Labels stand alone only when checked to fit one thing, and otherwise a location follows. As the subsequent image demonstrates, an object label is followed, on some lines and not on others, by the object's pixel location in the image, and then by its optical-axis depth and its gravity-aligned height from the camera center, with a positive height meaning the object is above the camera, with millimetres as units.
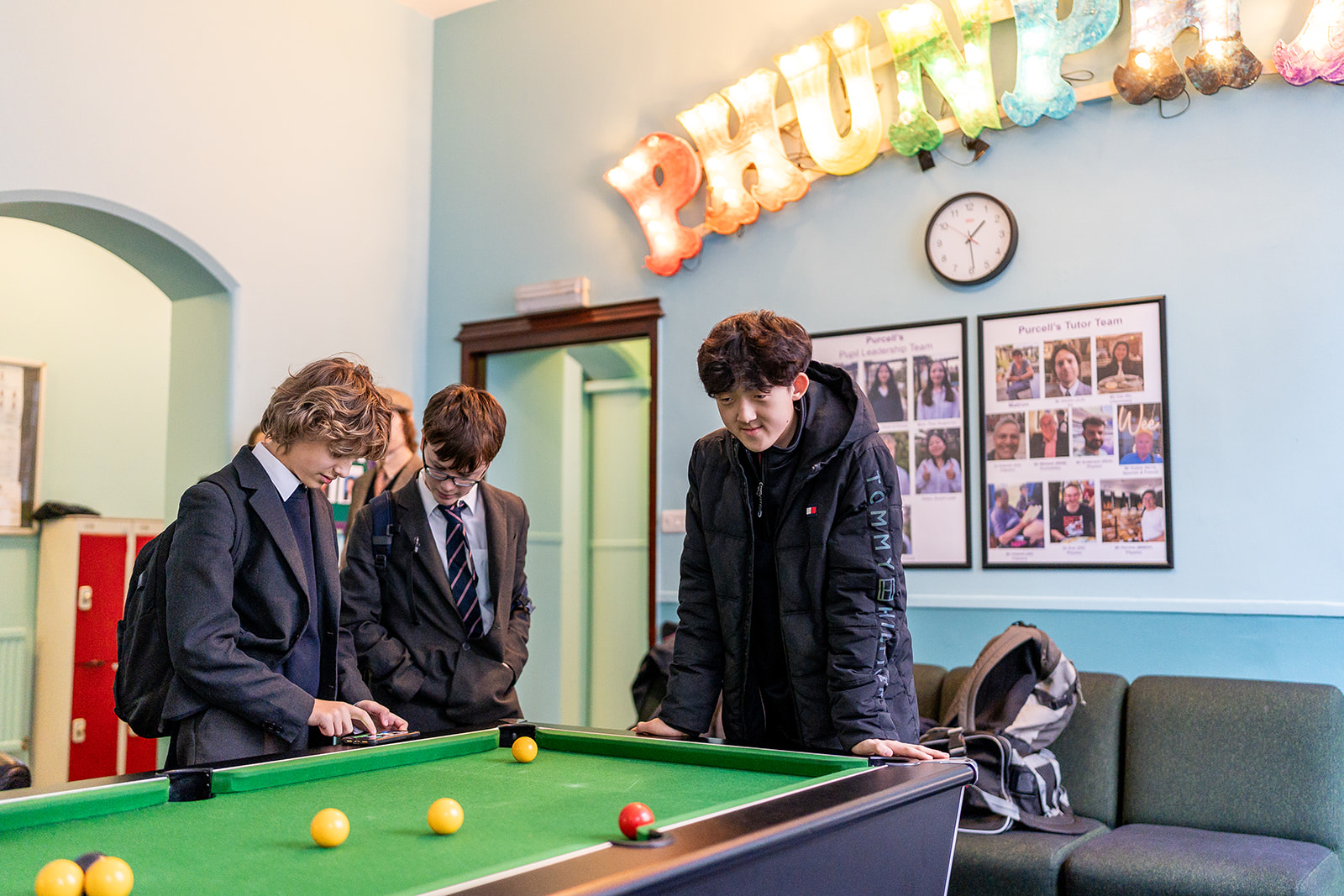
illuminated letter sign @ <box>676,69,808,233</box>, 4359 +1457
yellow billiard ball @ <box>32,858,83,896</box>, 1113 -372
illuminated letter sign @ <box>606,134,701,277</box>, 4621 +1385
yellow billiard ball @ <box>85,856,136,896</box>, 1117 -372
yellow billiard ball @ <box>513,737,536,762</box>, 2072 -440
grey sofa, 2781 -797
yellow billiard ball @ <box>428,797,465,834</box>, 1443 -395
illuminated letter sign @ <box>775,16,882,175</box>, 4105 +1591
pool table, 1234 -424
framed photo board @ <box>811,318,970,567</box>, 3984 +342
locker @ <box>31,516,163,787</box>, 4977 -631
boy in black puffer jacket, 2123 -96
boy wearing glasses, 2674 -176
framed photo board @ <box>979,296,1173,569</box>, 3650 +281
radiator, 4918 -782
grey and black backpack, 3164 -628
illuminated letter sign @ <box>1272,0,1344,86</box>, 3334 +1440
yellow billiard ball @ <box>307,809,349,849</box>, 1381 -394
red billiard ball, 1342 -368
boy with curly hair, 2004 -137
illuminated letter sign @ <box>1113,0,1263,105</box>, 3490 +1507
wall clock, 3955 +1020
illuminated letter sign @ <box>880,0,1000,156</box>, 3883 +1626
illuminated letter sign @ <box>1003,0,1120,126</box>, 3711 +1619
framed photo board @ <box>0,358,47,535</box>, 5145 +322
